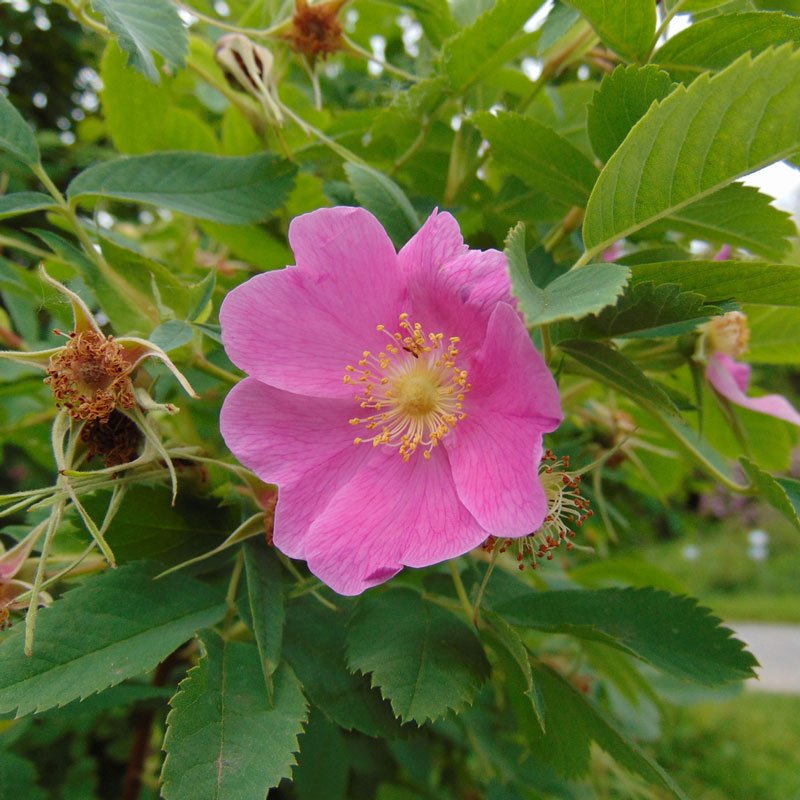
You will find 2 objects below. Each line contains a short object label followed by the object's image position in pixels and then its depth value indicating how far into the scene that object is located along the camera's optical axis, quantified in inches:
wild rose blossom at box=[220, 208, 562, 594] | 4.0
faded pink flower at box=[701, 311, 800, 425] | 5.9
